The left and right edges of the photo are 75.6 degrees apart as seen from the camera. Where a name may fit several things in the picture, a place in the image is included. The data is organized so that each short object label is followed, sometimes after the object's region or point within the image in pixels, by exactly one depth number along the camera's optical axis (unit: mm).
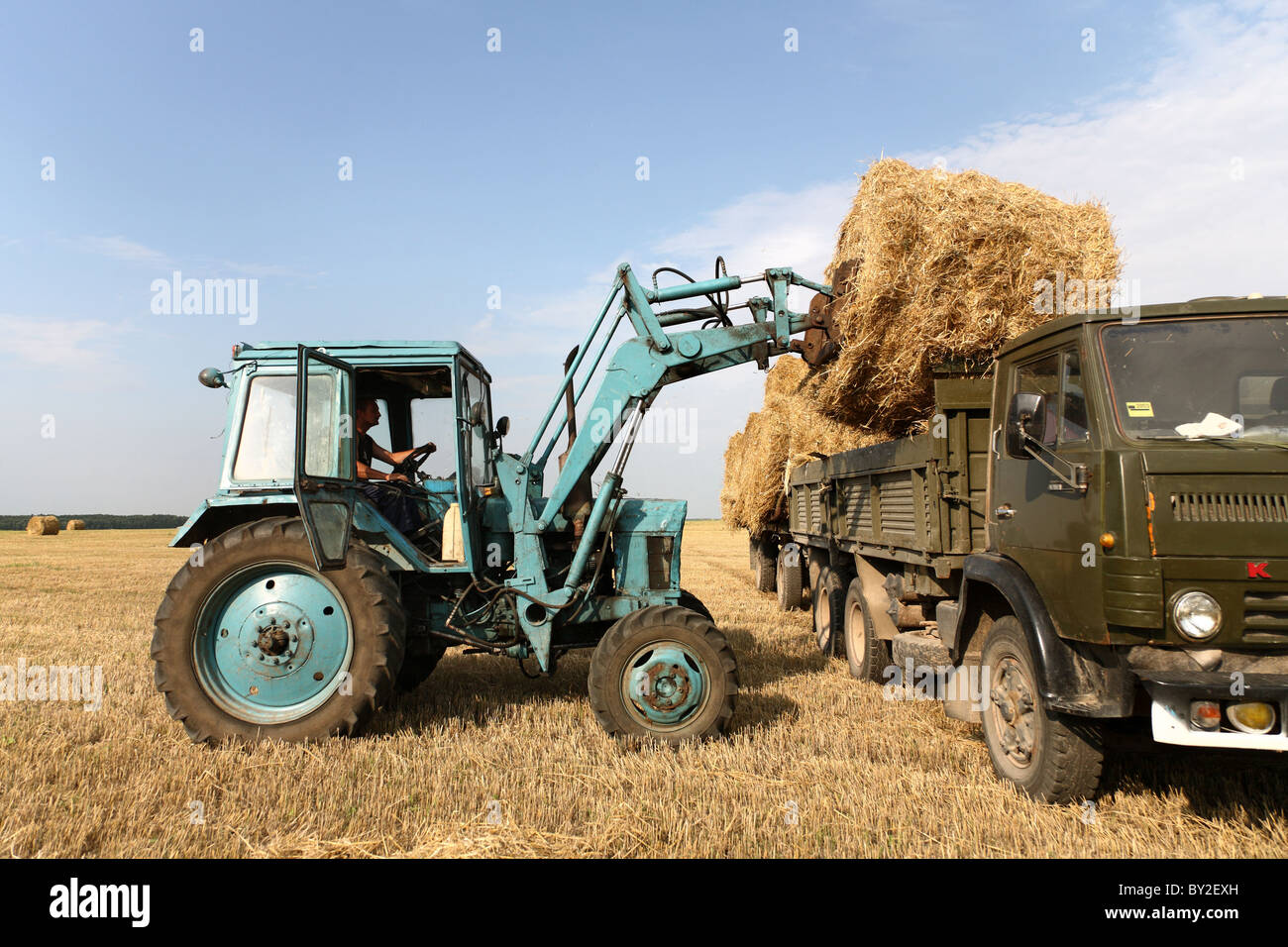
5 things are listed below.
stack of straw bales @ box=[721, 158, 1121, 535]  5535
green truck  3555
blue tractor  5371
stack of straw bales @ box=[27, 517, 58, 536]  38906
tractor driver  5777
